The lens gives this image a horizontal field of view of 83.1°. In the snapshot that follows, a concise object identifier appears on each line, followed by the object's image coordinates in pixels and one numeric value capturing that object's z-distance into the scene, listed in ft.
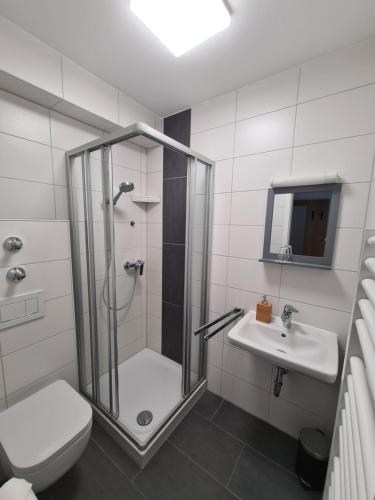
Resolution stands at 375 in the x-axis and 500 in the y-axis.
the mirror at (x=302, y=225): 3.91
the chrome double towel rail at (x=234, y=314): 4.88
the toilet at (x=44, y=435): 3.13
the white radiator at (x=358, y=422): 1.58
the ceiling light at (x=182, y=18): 2.97
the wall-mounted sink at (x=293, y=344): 3.35
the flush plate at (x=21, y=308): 3.94
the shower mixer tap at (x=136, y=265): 6.20
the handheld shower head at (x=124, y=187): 4.88
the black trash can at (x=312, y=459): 3.77
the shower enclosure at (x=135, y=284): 4.31
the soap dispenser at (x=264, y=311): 4.60
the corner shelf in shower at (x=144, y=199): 6.05
